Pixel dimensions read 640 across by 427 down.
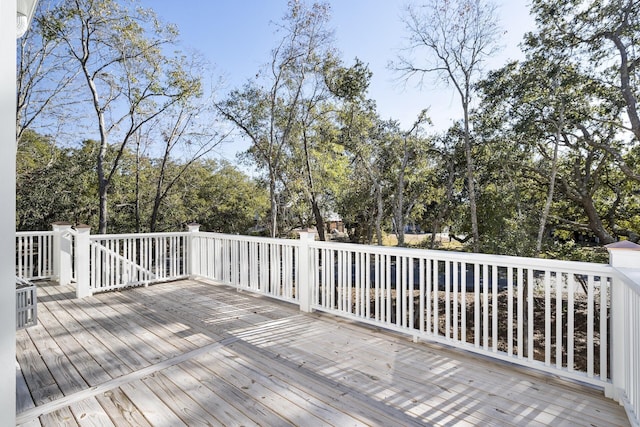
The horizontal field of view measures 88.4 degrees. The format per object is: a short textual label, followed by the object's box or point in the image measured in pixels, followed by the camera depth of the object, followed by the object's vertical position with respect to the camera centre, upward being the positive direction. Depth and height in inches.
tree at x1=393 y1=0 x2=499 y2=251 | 306.7 +165.8
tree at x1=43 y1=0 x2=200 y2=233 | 281.7 +145.7
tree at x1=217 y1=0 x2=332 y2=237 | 326.0 +137.1
